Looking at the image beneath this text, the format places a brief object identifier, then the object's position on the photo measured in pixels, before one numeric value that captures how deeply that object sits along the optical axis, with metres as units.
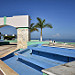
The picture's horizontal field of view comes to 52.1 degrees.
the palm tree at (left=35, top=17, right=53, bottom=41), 24.20
